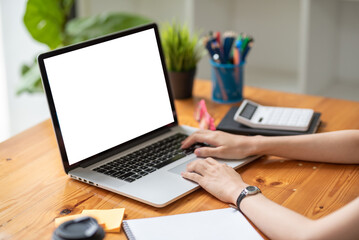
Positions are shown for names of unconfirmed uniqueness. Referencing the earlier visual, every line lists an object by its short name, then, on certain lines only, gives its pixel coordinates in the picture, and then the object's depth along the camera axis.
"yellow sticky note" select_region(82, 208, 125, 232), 1.02
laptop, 1.19
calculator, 1.46
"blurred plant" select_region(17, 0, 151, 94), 2.50
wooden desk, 1.08
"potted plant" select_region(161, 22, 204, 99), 1.75
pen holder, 1.73
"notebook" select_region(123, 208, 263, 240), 0.99
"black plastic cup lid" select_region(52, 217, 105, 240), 0.84
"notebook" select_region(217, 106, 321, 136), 1.44
